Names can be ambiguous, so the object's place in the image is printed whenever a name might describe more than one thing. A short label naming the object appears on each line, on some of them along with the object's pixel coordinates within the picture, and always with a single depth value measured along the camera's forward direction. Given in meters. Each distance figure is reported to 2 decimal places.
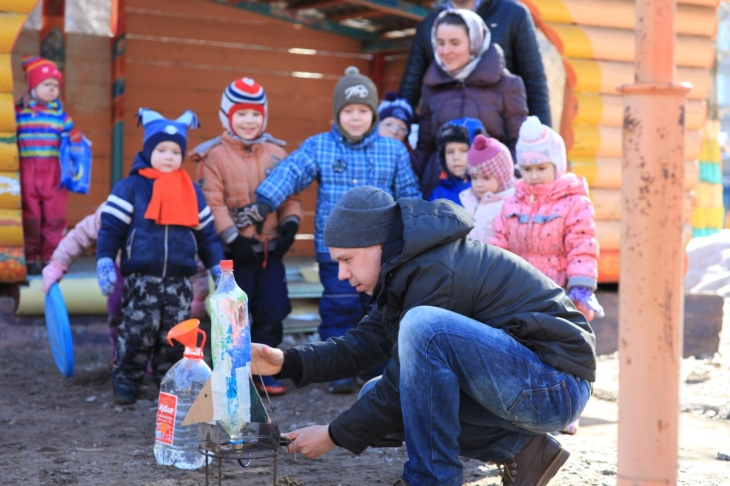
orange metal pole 2.06
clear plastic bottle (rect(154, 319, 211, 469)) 3.47
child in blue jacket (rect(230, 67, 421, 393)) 5.21
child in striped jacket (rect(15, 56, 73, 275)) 6.09
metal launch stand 2.76
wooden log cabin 6.62
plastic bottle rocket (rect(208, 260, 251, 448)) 2.84
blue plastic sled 4.85
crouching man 2.92
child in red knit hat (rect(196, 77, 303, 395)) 5.27
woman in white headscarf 5.28
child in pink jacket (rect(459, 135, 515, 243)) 4.81
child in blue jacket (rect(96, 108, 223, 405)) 4.76
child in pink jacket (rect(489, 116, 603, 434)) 4.42
